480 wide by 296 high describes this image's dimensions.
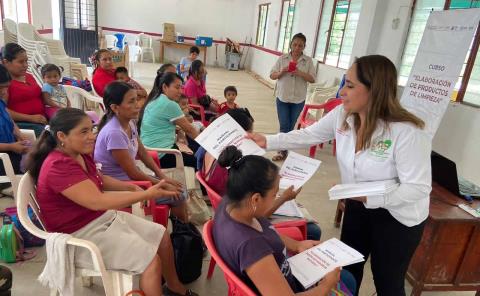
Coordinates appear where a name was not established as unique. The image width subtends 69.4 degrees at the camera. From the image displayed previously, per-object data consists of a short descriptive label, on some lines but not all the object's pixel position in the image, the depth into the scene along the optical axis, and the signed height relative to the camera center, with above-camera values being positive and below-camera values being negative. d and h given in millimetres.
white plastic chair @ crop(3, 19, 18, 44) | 5271 -395
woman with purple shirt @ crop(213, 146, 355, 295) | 1026 -614
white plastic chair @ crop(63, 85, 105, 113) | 3791 -878
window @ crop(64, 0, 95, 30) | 9062 -49
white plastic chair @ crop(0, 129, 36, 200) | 2234 -1023
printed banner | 3047 -65
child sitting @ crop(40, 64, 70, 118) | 3417 -747
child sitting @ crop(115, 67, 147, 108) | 4215 -659
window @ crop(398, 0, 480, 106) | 3404 +60
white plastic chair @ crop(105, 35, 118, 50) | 10516 -716
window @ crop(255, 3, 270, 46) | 11508 +340
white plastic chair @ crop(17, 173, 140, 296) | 1354 -864
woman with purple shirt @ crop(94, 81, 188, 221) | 1950 -655
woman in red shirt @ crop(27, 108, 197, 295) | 1399 -747
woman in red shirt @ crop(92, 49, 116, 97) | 4113 -647
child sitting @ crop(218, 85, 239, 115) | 4176 -790
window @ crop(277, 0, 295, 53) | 9005 +285
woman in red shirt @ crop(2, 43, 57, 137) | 2877 -714
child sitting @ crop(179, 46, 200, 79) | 5564 -578
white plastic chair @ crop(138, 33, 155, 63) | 12078 -845
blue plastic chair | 10873 -699
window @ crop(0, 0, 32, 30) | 5757 -94
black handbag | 1906 -1180
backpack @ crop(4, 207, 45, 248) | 2114 -1348
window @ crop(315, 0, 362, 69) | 5707 +185
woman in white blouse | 1342 -440
